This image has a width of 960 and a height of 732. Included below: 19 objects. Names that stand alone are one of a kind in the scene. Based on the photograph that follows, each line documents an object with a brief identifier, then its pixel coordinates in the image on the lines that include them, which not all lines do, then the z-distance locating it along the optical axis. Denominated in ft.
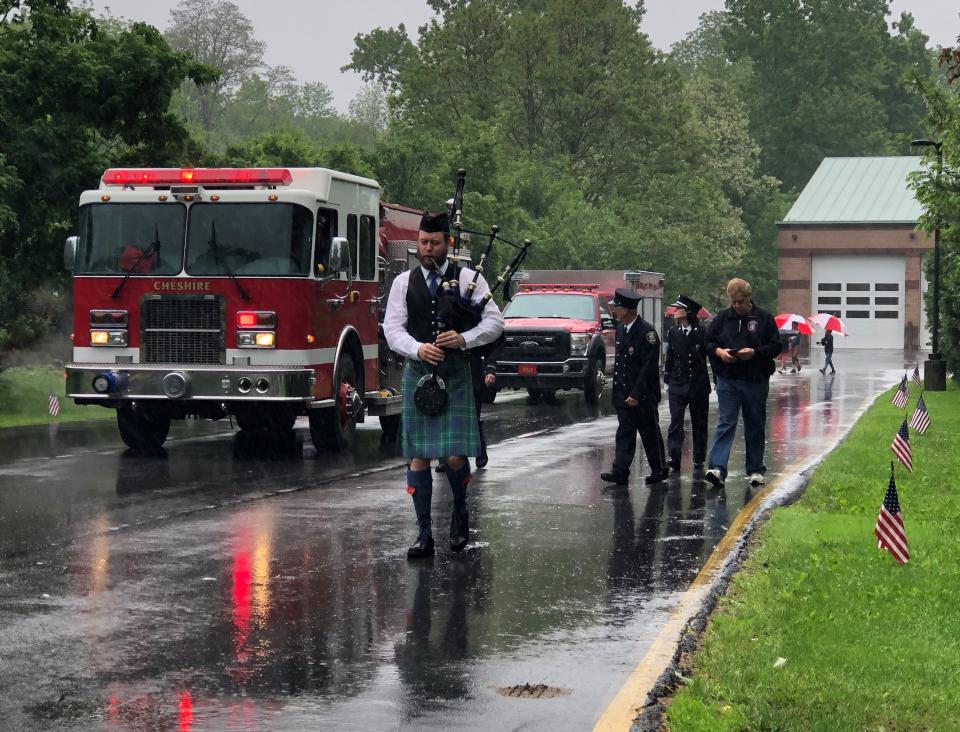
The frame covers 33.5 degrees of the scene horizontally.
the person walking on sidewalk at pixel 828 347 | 150.61
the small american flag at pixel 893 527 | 32.86
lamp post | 112.68
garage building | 260.62
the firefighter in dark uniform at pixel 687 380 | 53.21
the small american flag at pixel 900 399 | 86.69
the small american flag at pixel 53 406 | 78.74
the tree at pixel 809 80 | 331.57
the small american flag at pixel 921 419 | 68.29
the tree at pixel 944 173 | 72.95
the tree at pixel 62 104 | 79.92
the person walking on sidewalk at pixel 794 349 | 155.33
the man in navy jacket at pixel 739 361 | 48.08
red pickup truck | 94.38
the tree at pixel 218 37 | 330.13
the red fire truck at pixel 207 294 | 55.77
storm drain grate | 22.07
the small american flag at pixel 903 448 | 52.11
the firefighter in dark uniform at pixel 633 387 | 48.75
